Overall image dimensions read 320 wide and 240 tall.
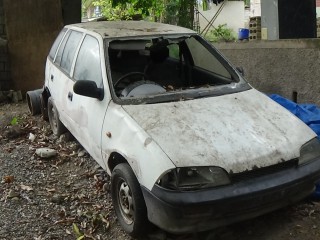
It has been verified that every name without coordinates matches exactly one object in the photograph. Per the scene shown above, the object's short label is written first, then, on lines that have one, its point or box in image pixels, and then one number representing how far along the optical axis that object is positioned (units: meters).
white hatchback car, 2.98
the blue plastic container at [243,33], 14.86
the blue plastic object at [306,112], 4.55
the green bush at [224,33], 15.03
